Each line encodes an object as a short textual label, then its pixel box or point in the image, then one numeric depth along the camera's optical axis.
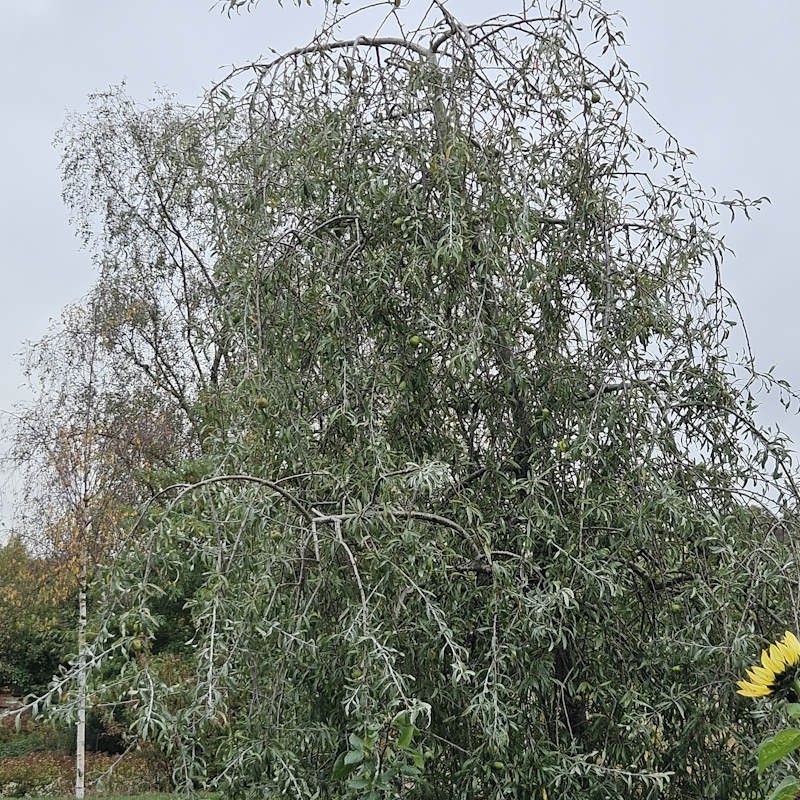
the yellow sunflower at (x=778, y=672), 1.19
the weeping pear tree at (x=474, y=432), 2.25
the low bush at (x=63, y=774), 8.14
